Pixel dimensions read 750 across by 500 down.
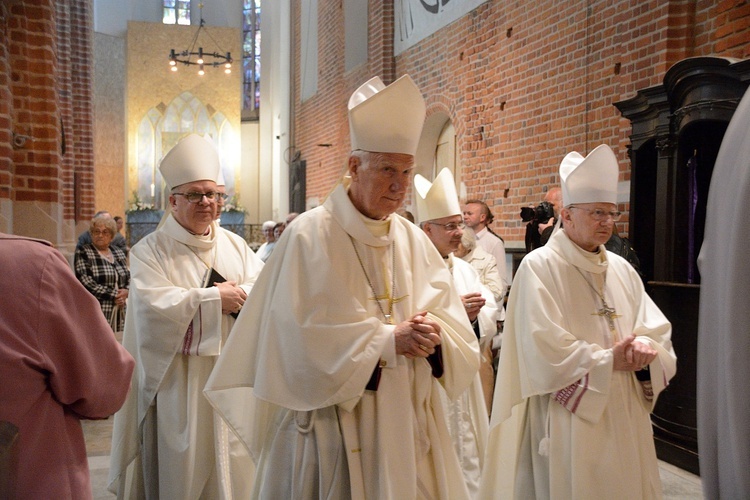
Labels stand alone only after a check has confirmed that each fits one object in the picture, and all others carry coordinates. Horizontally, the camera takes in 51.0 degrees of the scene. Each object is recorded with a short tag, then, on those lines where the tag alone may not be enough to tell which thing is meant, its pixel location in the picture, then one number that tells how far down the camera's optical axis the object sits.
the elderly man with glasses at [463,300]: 4.56
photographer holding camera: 6.54
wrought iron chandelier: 27.91
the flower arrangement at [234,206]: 27.58
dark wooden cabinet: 5.37
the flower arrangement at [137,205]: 27.31
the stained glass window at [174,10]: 32.59
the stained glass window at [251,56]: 29.91
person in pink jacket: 2.04
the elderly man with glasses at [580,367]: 3.46
